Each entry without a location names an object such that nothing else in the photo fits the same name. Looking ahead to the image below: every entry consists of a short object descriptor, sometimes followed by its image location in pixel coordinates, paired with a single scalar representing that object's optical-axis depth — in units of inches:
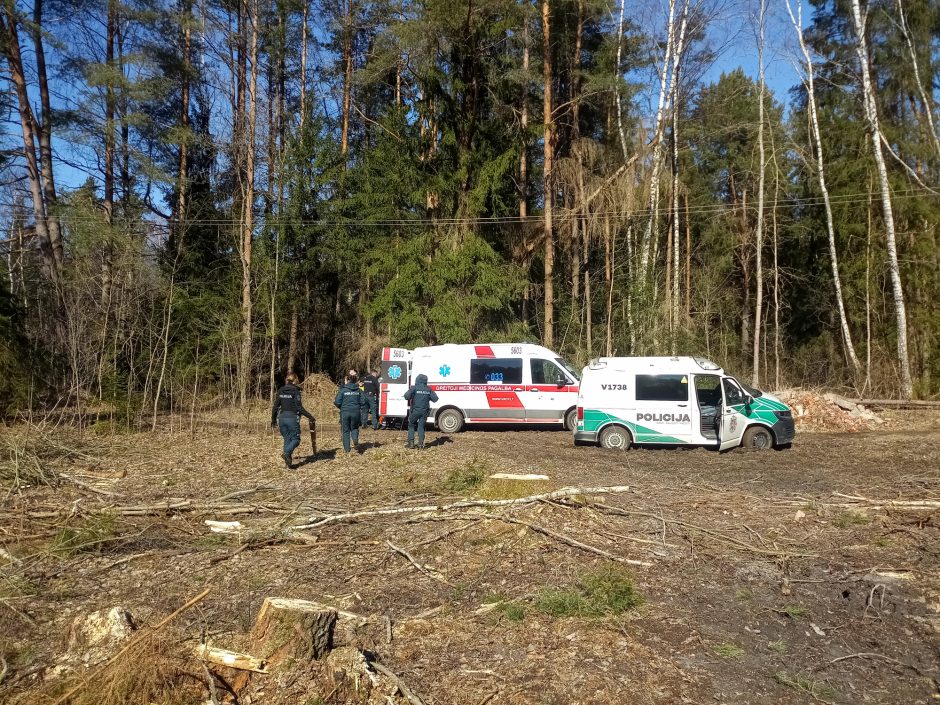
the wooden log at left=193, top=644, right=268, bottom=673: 182.7
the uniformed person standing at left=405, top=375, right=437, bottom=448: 529.7
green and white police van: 536.1
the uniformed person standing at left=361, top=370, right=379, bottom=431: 711.7
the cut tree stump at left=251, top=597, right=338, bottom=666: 186.4
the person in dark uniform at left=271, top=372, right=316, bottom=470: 457.7
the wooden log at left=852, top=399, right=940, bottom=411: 792.3
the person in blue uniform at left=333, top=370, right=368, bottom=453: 504.1
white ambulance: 678.5
